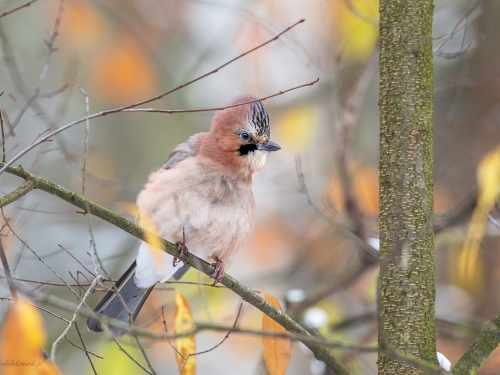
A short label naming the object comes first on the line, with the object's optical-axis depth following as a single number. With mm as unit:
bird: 8570
